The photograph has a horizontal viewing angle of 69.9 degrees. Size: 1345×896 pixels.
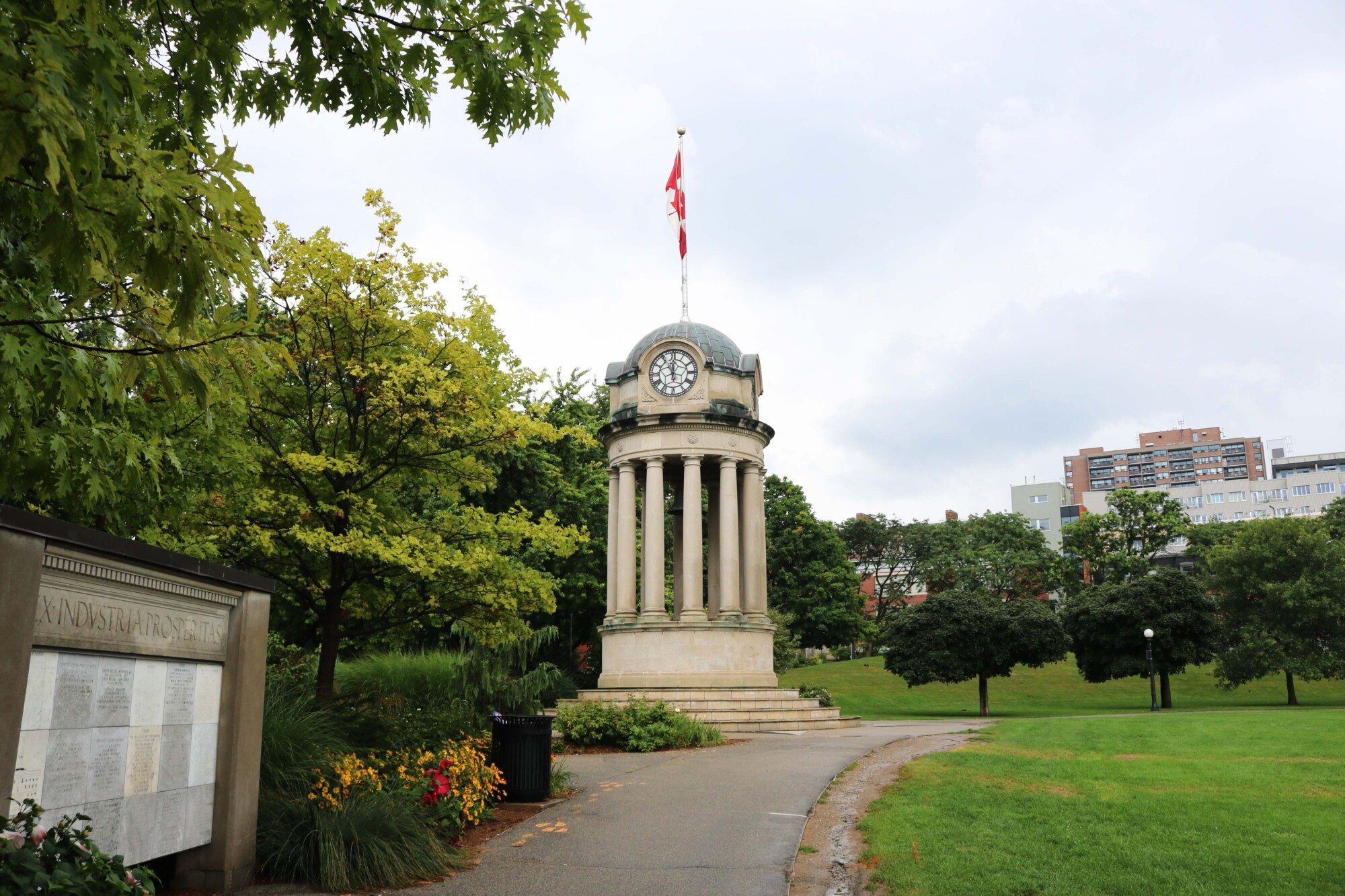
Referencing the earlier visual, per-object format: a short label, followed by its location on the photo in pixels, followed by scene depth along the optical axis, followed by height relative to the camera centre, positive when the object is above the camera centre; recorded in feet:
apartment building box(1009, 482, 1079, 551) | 409.90 +55.62
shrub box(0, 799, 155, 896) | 13.58 -3.35
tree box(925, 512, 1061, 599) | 243.81 +19.57
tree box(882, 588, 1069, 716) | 123.95 -0.87
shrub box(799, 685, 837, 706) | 94.73 -5.95
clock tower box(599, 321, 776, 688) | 89.04 +11.63
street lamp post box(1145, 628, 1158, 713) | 115.96 -2.31
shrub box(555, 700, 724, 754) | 60.44 -5.81
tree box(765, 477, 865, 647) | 179.22 +11.09
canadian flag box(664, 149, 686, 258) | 112.68 +50.46
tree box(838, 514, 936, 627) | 269.44 +23.50
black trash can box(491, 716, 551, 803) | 37.17 -4.62
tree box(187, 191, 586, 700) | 39.93 +7.73
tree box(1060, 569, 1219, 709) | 130.82 +1.14
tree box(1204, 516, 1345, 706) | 137.59 +4.76
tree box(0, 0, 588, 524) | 11.74 +6.42
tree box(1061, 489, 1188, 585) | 199.93 +21.63
